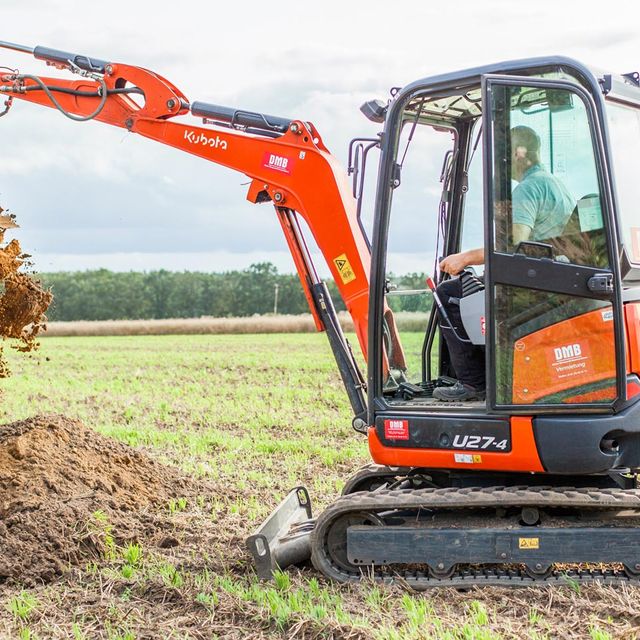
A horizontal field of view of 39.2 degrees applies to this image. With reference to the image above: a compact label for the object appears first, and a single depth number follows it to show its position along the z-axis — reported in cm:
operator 547
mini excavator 545
